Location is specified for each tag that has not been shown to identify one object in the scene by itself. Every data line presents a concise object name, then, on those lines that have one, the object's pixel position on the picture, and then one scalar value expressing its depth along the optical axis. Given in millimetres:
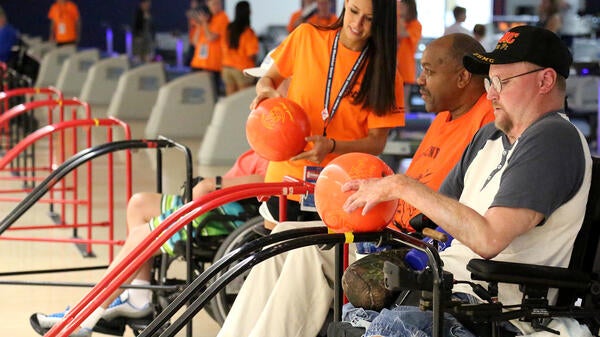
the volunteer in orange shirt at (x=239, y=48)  14117
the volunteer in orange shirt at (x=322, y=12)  11648
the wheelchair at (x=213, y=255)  4898
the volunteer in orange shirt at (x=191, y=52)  21675
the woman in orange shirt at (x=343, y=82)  4406
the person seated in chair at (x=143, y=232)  4836
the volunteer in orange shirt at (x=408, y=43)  8961
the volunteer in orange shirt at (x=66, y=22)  23467
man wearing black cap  3049
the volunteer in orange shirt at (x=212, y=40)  15391
